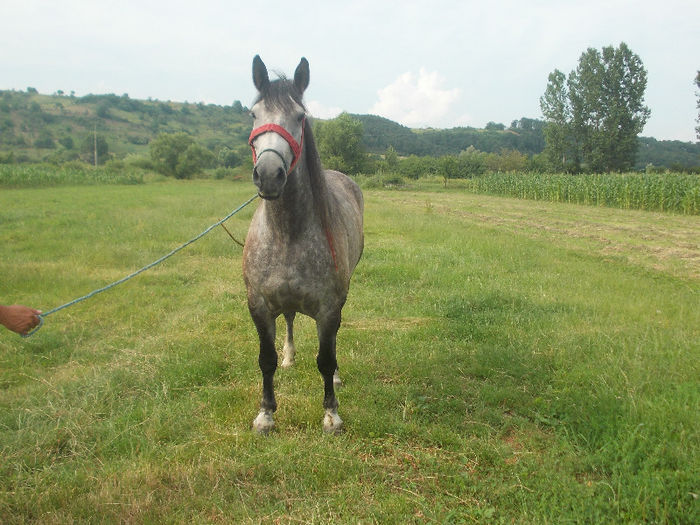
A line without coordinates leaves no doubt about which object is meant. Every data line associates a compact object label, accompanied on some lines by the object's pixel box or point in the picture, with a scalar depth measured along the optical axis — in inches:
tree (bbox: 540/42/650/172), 1852.9
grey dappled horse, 103.3
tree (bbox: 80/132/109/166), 2645.2
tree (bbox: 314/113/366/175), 1852.9
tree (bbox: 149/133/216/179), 2240.4
